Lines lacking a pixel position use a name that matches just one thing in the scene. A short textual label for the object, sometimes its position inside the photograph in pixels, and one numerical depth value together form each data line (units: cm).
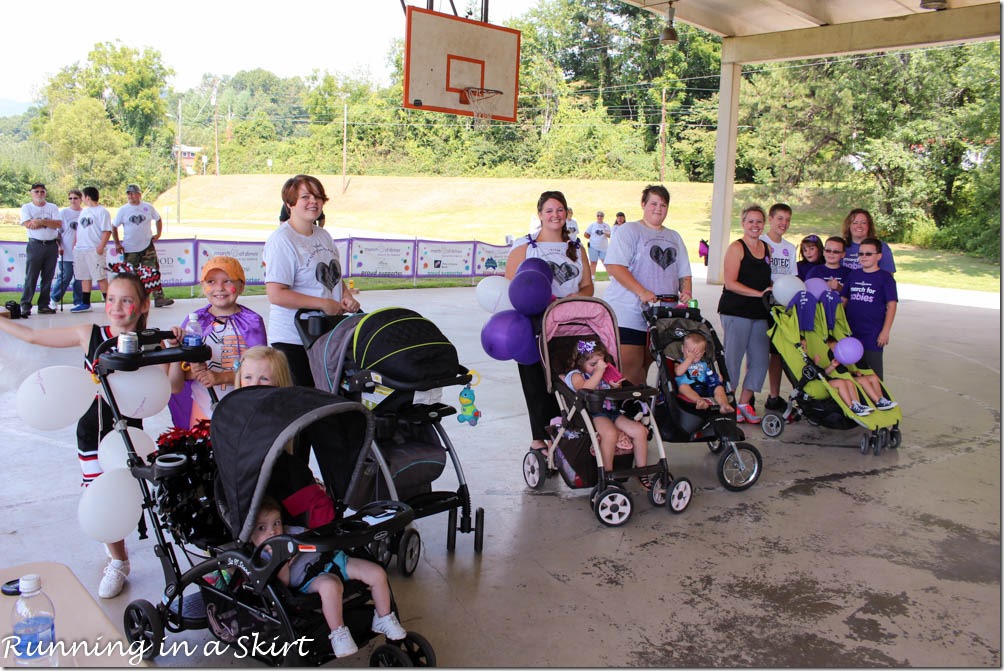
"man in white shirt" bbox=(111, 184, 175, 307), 963
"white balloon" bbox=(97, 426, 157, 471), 269
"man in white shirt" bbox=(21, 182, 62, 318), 918
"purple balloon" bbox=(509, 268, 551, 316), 421
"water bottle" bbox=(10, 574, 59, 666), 160
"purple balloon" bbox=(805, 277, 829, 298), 549
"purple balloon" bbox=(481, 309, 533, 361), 424
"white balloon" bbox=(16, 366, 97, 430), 259
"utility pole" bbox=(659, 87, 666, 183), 3541
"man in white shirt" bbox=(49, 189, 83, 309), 961
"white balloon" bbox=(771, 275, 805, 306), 542
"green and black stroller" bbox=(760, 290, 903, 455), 538
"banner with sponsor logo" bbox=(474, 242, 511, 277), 1524
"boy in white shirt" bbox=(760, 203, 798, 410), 581
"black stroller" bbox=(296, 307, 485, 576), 313
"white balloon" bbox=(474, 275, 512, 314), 451
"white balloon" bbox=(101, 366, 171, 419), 275
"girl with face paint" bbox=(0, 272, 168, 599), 297
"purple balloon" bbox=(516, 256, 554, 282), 430
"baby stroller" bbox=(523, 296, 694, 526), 390
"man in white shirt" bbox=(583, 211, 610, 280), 1540
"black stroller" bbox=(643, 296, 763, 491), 438
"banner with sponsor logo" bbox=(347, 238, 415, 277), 1368
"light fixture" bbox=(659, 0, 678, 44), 1120
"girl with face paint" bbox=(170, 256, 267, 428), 333
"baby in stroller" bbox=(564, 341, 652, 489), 397
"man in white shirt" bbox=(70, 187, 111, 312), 942
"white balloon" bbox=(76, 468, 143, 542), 251
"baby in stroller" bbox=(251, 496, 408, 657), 233
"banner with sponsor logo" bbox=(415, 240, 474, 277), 1438
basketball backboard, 880
